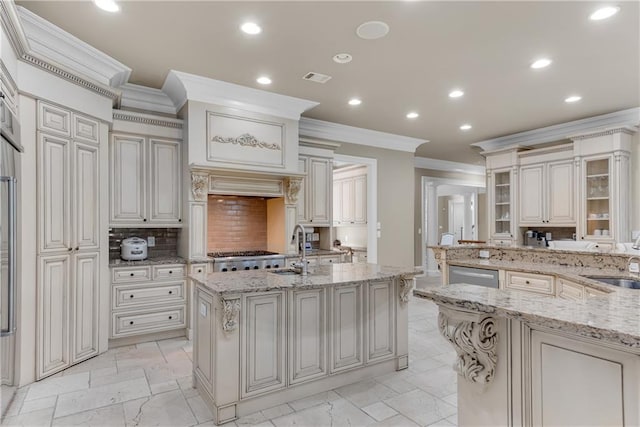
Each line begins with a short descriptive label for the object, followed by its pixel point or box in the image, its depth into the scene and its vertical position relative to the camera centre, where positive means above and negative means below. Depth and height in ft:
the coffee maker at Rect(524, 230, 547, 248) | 20.25 -1.37
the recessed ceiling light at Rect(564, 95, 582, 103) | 14.30 +4.67
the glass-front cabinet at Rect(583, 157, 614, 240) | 16.69 +0.73
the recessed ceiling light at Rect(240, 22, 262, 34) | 9.12 +4.83
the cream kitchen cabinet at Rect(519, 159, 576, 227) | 17.92 +1.02
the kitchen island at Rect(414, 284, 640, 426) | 3.72 -1.70
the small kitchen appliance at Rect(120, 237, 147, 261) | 13.11 -1.28
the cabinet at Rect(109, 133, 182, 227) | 13.06 +1.26
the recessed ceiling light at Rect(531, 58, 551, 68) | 11.06 +4.72
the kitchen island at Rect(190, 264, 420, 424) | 7.79 -2.90
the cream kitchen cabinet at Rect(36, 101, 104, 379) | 9.70 -0.68
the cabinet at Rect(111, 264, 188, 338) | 12.22 -2.99
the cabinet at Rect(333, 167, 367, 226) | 20.98 +1.08
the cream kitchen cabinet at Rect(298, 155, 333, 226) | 16.78 +1.08
